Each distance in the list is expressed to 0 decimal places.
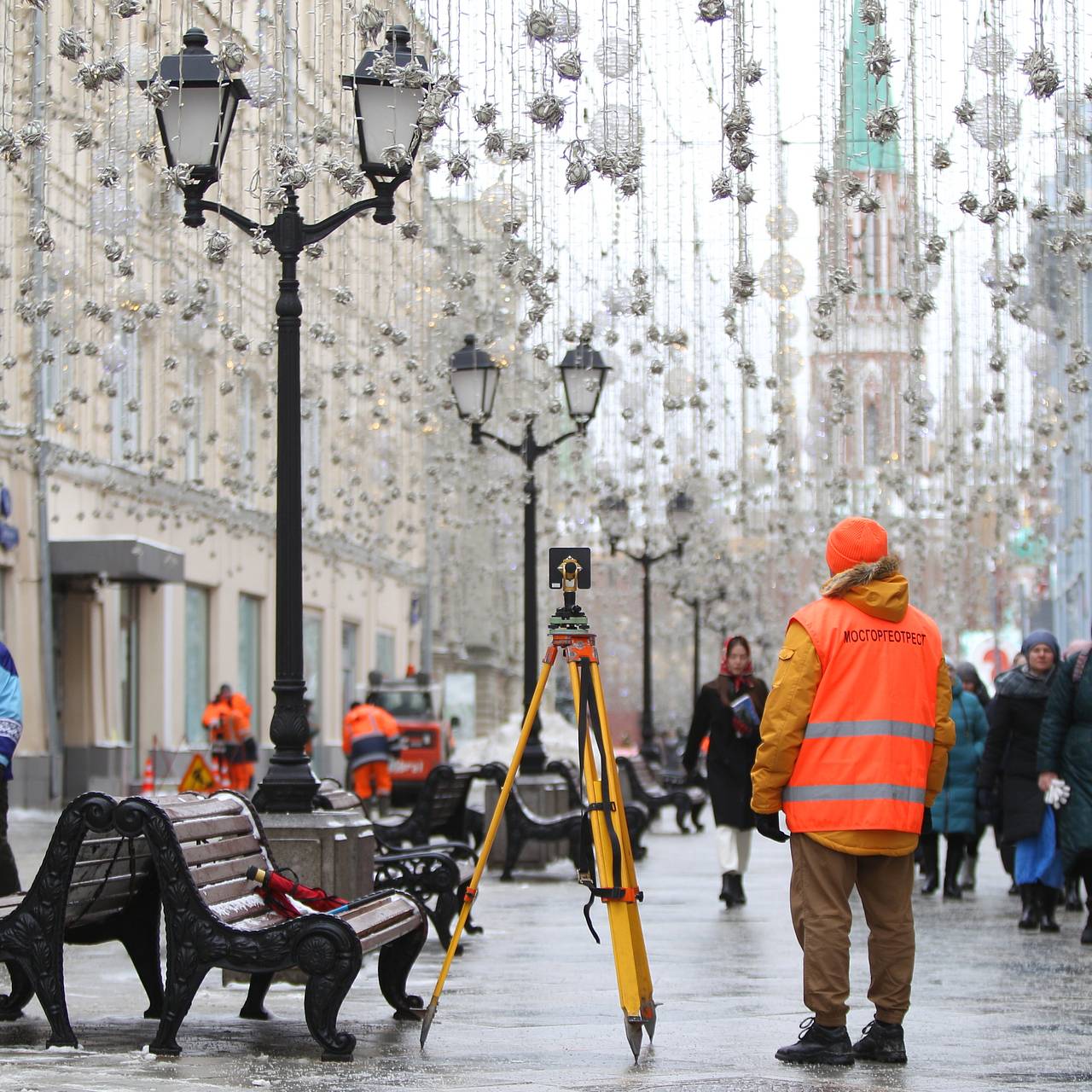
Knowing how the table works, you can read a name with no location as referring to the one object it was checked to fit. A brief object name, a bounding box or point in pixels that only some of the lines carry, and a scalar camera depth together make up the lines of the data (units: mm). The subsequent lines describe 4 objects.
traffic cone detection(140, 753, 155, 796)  29078
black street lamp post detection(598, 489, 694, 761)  27875
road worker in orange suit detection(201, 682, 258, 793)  28531
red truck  36219
